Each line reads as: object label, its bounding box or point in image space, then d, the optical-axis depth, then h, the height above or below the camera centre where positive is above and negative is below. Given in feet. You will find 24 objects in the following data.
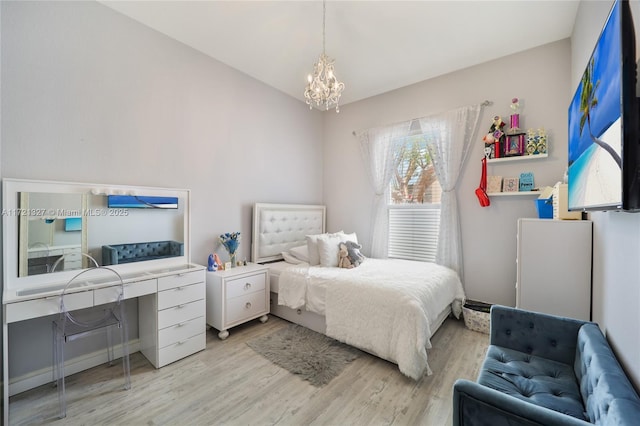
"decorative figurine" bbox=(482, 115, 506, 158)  9.53 +2.73
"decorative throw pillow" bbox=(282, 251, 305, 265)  11.48 -2.05
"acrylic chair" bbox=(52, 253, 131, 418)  5.78 -2.70
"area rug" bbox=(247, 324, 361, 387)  7.04 -4.17
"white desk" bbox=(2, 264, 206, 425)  5.53 -2.24
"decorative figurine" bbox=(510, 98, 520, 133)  9.22 +3.34
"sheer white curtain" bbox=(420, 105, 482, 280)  10.29 +2.11
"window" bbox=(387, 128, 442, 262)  11.44 +0.41
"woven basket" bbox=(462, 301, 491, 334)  9.11 -3.56
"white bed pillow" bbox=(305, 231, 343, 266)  10.81 -1.62
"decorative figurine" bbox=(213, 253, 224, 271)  9.59 -1.84
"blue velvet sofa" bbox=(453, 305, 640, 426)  2.96 -2.43
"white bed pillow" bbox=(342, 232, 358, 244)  11.47 -1.10
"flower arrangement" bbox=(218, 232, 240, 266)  9.98 -1.15
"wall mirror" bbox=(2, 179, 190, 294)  6.10 -0.50
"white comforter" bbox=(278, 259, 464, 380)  6.66 -2.64
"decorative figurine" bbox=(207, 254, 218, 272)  9.43 -1.90
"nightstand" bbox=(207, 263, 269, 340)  8.75 -2.93
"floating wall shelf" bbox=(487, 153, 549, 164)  8.81 +1.91
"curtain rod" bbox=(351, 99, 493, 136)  9.90 +4.11
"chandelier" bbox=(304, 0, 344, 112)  7.31 +3.55
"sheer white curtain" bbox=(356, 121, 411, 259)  12.34 +2.05
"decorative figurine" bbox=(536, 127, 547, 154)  8.82 +2.39
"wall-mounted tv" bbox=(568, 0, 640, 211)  2.99 +1.23
